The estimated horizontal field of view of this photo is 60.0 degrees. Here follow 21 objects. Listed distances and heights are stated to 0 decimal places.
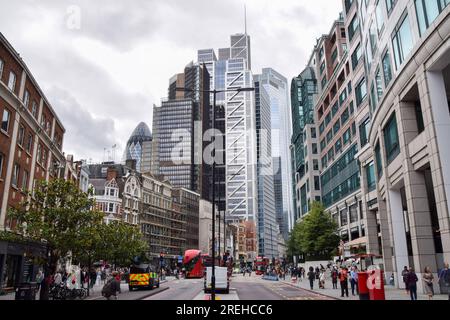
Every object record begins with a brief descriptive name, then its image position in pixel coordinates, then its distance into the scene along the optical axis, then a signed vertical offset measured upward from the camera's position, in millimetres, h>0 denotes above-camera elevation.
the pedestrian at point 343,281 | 27883 -1318
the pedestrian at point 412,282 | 21250 -1067
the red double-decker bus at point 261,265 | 89562 -437
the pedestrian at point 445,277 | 19180 -728
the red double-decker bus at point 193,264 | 59688 -50
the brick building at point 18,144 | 29047 +10023
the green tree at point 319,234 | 57650 +4156
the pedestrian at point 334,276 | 35750 -1193
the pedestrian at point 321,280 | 37406 -1616
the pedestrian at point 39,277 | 28716 -918
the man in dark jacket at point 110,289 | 15250 -935
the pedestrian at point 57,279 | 27436 -987
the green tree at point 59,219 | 23344 +2765
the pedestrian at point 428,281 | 20859 -1003
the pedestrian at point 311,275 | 36094 -1146
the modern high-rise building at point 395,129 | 22812 +11028
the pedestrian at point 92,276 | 37581 -1170
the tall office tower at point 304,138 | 84262 +28563
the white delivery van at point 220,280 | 30266 -1264
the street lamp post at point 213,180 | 20503 +4450
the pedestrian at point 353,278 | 29538 -1171
